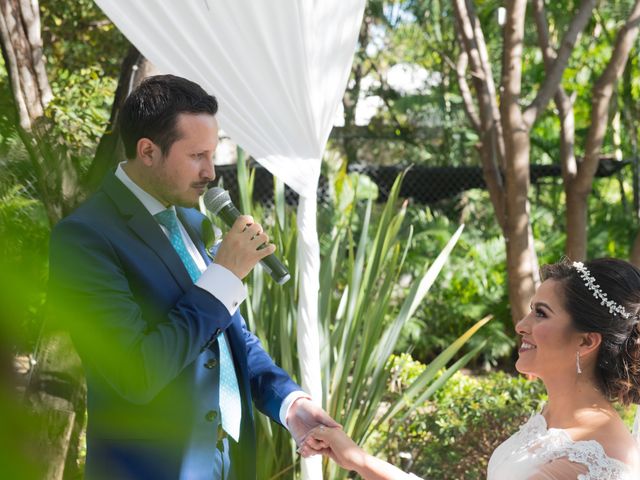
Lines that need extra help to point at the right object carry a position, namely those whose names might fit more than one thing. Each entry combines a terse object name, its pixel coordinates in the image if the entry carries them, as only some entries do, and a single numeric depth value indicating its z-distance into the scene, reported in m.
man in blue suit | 1.56
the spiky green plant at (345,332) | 3.38
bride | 2.08
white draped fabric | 2.67
